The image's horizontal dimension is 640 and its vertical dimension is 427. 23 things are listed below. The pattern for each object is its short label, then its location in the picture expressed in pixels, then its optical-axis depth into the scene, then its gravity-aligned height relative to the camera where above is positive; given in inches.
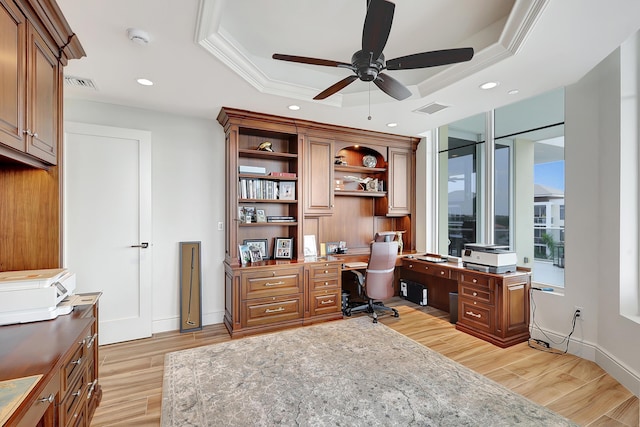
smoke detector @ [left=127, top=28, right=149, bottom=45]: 77.2 +45.9
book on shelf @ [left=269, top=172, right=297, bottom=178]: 151.0 +19.4
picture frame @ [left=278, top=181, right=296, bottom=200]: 157.5 +11.8
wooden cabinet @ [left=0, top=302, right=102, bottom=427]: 43.8 -24.6
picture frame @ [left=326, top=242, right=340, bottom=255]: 178.4 -20.8
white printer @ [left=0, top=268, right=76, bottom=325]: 62.7 -18.0
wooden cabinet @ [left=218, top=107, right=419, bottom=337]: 139.7 +3.5
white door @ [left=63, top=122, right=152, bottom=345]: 124.4 -3.9
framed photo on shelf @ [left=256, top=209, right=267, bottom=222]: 154.5 -1.7
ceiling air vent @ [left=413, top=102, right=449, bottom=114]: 133.1 +47.5
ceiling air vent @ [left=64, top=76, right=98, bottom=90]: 104.8 +46.7
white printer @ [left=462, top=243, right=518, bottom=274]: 130.3 -20.2
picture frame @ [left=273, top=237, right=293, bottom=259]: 159.5 -18.7
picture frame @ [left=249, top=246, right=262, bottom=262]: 151.7 -21.0
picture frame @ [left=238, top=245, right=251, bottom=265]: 146.3 -20.6
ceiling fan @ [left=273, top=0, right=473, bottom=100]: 63.6 +38.9
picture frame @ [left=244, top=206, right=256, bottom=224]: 149.7 -0.7
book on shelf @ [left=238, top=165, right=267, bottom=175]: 145.2 +21.1
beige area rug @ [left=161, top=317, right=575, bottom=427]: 80.3 -54.3
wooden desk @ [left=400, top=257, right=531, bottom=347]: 126.8 -40.0
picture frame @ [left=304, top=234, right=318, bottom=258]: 167.8 -18.7
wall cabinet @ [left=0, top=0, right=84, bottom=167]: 56.9 +29.3
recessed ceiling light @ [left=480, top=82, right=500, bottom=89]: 109.3 +47.0
